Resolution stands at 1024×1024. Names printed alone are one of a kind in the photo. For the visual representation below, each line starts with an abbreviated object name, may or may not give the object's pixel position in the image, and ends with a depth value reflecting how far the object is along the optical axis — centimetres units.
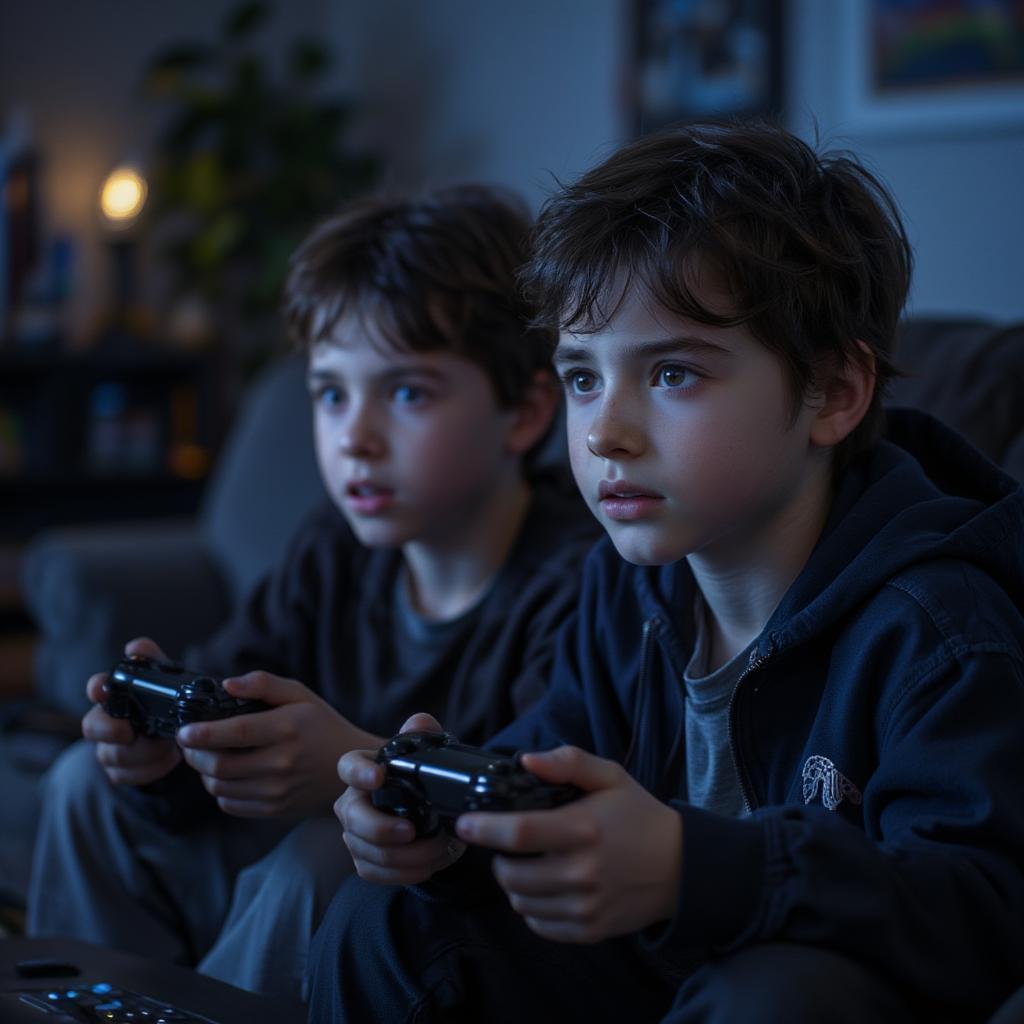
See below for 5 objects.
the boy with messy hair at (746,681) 67
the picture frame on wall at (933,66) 245
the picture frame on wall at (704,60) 279
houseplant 330
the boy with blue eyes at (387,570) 118
